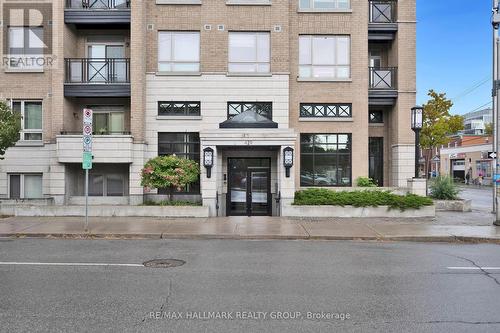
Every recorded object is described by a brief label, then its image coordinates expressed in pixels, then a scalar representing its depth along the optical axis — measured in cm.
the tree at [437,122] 3133
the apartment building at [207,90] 1798
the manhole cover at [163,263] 832
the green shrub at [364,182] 1934
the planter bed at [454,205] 1897
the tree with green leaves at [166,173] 1558
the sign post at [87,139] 1213
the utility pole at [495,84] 1525
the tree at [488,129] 6385
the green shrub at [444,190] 2036
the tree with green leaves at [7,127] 1484
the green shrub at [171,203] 1621
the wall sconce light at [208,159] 1590
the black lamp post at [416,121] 1677
